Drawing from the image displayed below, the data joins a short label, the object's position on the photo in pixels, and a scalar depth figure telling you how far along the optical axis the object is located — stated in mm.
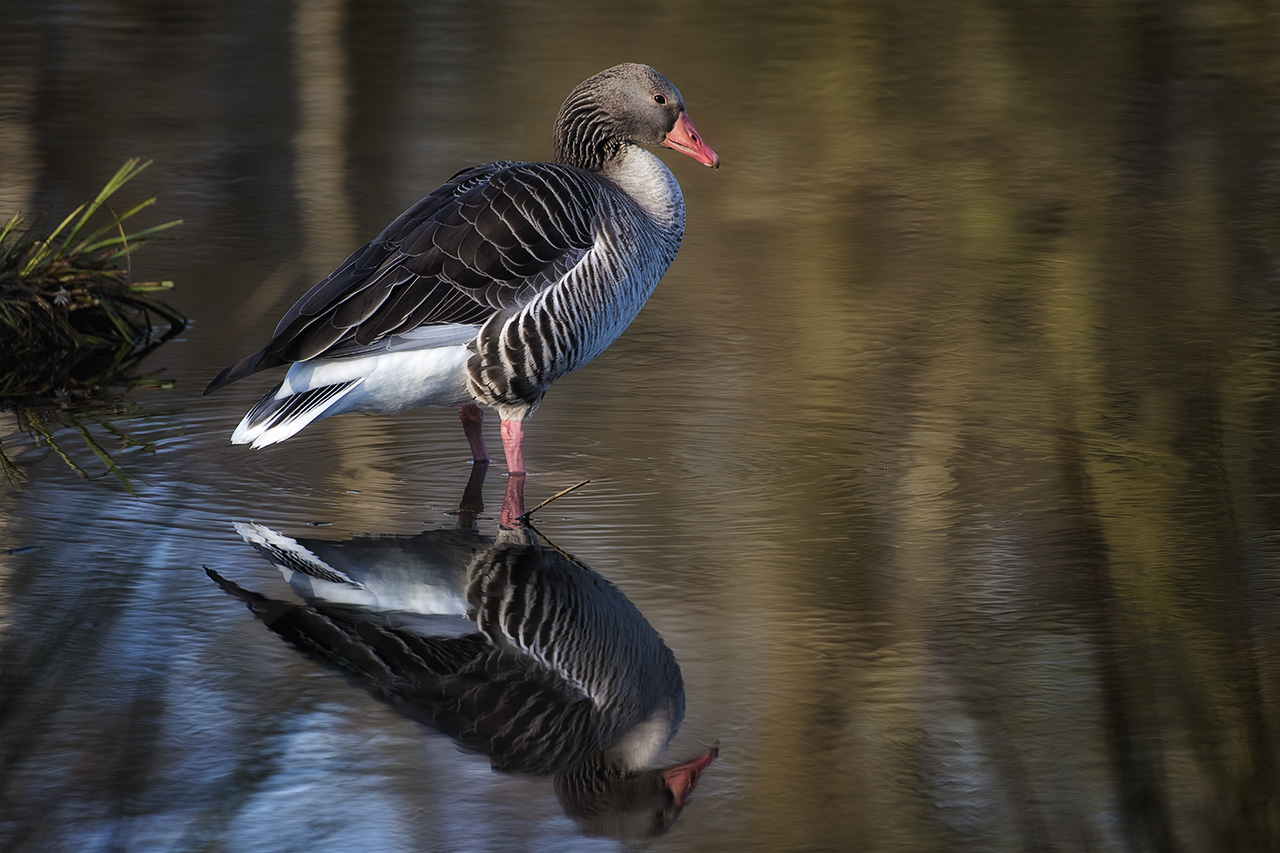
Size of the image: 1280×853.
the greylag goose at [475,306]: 13898
